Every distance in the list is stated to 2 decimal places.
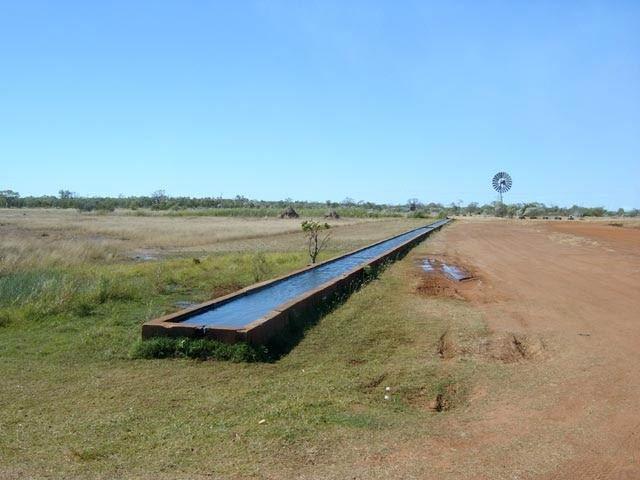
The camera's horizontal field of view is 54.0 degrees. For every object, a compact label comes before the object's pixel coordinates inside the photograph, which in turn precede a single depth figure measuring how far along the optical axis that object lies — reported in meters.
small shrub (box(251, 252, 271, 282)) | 16.76
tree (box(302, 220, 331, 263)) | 19.32
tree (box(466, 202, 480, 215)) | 133.25
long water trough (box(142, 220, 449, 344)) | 8.10
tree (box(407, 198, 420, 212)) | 134.43
